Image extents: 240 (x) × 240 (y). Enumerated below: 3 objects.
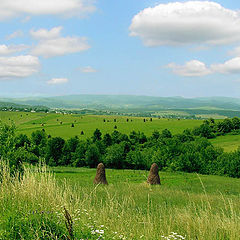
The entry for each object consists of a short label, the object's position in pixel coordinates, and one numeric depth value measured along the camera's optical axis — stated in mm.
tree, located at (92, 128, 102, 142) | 99144
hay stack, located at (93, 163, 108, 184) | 30564
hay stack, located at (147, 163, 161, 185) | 33094
